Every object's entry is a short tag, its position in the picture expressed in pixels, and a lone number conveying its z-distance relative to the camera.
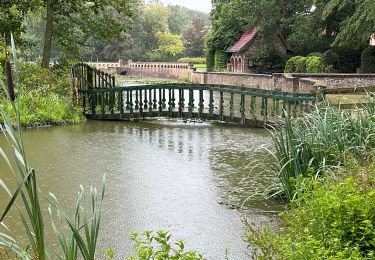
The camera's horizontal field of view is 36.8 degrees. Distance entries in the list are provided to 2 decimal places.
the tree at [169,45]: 77.12
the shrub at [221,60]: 48.72
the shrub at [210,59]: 49.97
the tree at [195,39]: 80.75
